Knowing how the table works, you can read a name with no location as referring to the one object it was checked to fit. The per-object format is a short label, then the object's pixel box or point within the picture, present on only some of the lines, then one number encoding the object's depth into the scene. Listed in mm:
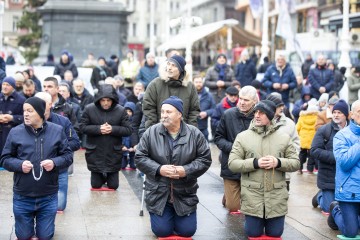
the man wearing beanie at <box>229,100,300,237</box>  10398
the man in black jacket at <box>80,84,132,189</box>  14062
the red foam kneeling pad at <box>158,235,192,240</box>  10469
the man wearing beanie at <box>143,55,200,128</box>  12086
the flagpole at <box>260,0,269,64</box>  33250
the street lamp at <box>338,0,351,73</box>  24953
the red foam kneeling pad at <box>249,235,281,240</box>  10578
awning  30812
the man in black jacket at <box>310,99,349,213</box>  12025
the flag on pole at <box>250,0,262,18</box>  35531
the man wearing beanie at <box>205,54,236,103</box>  23578
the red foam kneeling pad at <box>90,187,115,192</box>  14164
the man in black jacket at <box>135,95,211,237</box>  10297
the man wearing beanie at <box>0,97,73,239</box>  9891
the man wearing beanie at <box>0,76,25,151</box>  15617
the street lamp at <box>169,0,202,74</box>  30500
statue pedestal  32281
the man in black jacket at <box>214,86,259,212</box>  12086
